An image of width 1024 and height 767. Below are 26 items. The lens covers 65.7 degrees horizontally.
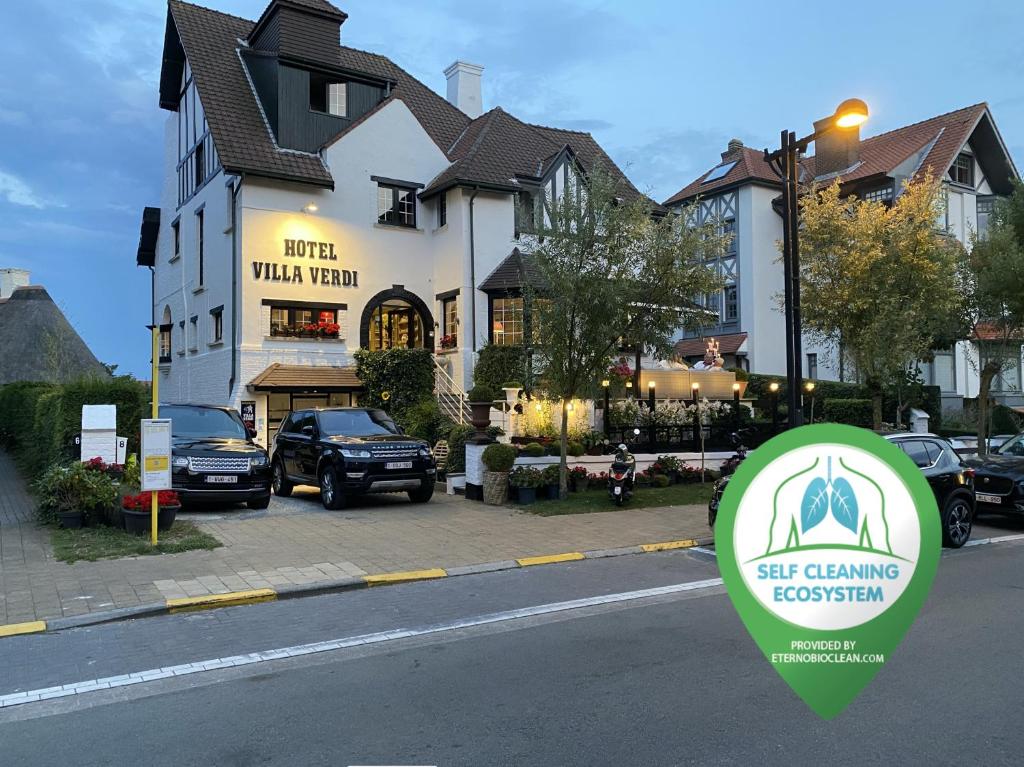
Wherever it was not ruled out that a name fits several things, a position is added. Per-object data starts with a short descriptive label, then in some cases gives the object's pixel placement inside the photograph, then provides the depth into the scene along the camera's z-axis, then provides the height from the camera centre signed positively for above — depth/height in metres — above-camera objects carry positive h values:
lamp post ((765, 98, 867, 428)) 11.13 +2.19
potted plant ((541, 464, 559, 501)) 14.76 -1.19
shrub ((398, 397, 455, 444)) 20.08 -0.07
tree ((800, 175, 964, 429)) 15.48 +2.74
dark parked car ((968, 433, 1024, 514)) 12.62 -1.17
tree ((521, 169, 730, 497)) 13.41 +2.32
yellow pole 10.12 +0.11
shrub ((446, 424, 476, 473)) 16.97 -0.67
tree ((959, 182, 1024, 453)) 16.89 +2.75
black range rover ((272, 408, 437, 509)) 14.04 -0.67
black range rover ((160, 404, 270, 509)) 13.23 -0.73
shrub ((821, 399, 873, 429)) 26.48 +0.11
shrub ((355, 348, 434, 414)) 22.39 +1.16
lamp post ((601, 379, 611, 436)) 16.83 +0.00
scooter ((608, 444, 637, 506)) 13.98 -1.06
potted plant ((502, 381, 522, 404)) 18.05 +0.56
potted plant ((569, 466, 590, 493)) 15.42 -1.20
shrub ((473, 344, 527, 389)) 22.36 +1.52
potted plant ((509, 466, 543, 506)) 14.49 -1.19
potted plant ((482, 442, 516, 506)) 14.53 -0.95
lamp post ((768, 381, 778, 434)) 16.80 +0.34
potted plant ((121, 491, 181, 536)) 10.67 -1.21
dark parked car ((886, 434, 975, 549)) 10.82 -0.98
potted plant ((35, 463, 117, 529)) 11.16 -1.00
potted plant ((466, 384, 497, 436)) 15.60 +0.13
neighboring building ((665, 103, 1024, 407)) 33.03 +9.15
